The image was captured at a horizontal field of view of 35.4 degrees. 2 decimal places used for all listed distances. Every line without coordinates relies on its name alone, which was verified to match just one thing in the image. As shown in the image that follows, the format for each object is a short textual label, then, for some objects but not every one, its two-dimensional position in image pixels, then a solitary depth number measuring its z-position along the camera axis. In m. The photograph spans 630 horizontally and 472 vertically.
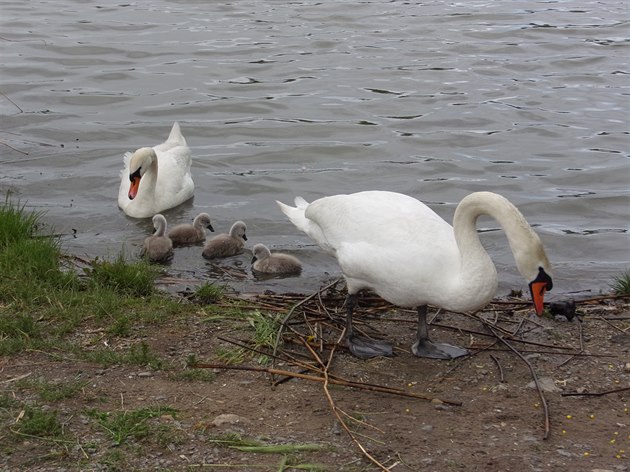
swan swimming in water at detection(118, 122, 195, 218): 9.48
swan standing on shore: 5.23
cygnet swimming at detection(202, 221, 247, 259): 8.37
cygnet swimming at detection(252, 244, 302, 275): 7.99
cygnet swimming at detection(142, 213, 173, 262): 8.16
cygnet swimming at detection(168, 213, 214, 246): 8.72
